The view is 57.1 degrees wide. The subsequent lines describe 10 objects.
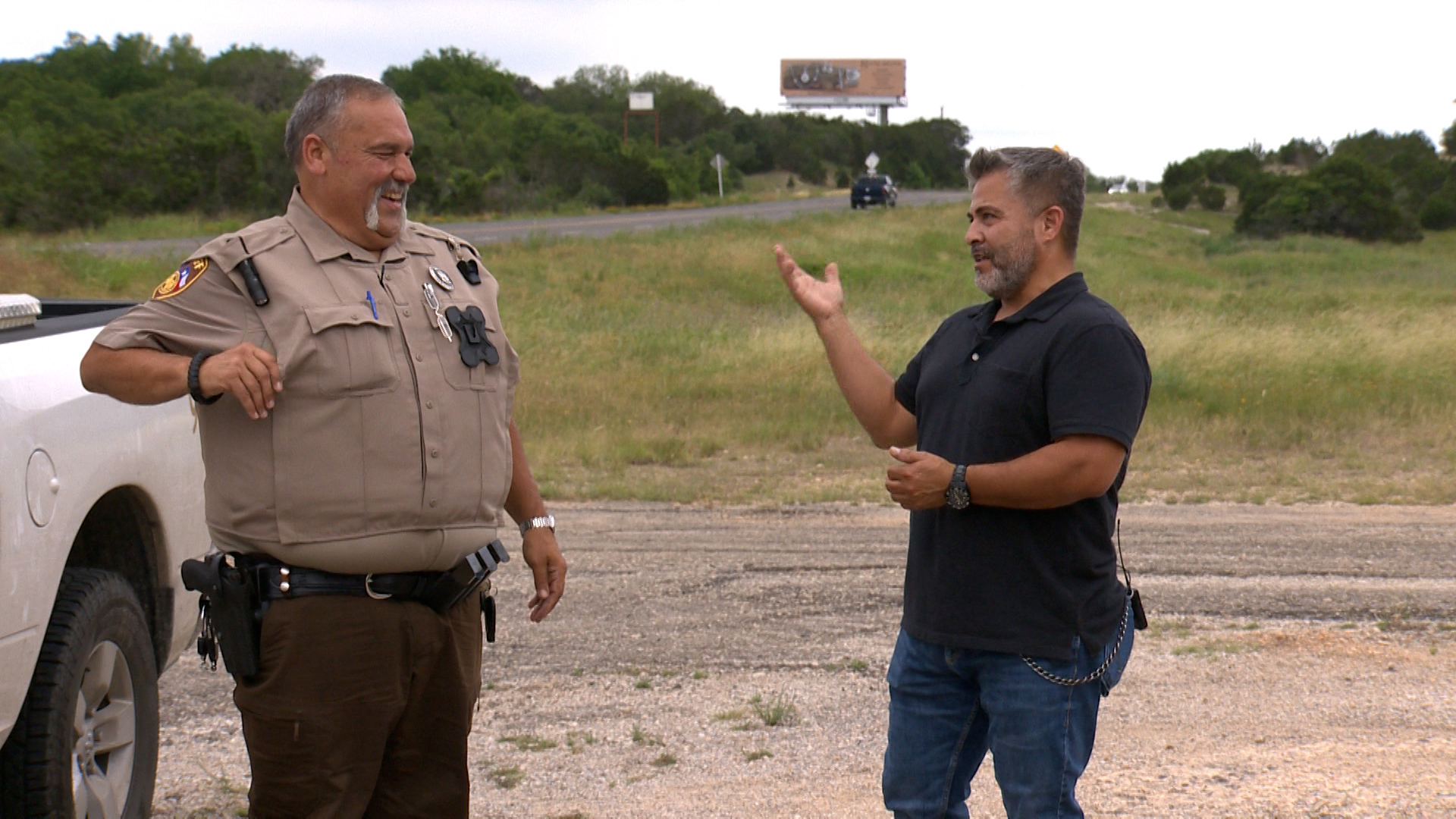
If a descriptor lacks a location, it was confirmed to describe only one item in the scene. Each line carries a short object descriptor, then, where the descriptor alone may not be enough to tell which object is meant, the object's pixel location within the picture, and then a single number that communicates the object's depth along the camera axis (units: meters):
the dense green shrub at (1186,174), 75.00
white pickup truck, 2.94
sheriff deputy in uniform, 2.68
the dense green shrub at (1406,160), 55.53
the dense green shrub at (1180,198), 71.38
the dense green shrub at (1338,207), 51.28
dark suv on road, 52.81
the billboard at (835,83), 126.00
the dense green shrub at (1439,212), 53.53
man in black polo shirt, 2.74
